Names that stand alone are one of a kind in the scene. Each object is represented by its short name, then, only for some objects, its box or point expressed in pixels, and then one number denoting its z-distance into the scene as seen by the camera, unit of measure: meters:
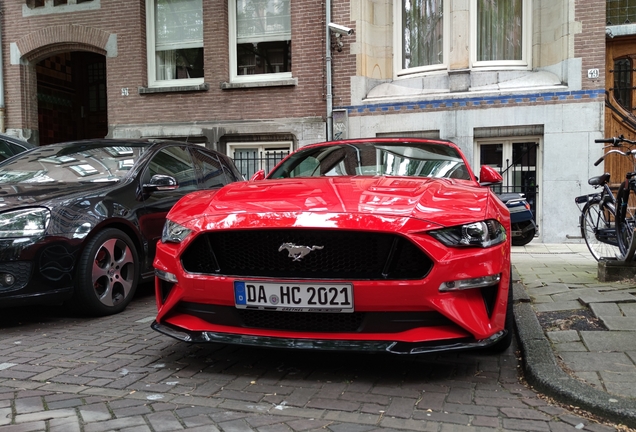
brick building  10.61
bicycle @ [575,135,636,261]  5.88
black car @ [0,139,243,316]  4.20
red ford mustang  2.90
